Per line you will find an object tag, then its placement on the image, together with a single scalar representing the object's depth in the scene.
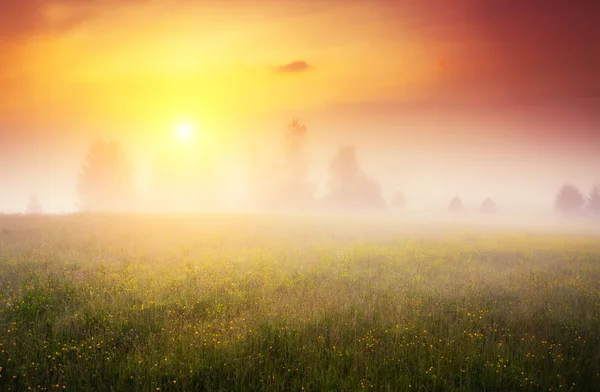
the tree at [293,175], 58.78
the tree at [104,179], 56.47
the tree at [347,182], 61.78
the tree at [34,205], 69.25
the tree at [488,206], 83.38
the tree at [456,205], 82.55
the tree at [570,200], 76.38
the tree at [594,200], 74.83
